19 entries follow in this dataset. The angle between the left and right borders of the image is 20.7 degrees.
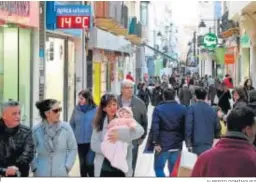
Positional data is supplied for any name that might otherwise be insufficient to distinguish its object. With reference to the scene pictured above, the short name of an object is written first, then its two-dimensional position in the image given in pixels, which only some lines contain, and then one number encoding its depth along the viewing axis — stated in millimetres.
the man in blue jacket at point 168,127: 10453
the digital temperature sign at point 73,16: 16391
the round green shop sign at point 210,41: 41438
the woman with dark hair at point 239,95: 11070
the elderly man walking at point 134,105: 9905
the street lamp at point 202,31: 70375
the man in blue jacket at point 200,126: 10414
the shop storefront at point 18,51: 12898
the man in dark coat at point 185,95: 25078
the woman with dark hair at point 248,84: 16184
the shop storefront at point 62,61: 16969
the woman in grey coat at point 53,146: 7935
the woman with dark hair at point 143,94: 29703
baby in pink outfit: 8164
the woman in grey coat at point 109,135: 8180
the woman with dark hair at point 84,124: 10625
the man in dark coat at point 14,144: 7375
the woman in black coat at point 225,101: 17766
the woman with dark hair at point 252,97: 10883
